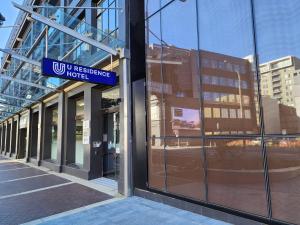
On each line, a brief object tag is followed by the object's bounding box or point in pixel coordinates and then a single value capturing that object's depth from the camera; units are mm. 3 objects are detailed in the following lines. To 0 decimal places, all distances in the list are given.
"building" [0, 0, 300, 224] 4719
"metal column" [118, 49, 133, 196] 7984
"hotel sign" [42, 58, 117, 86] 6733
